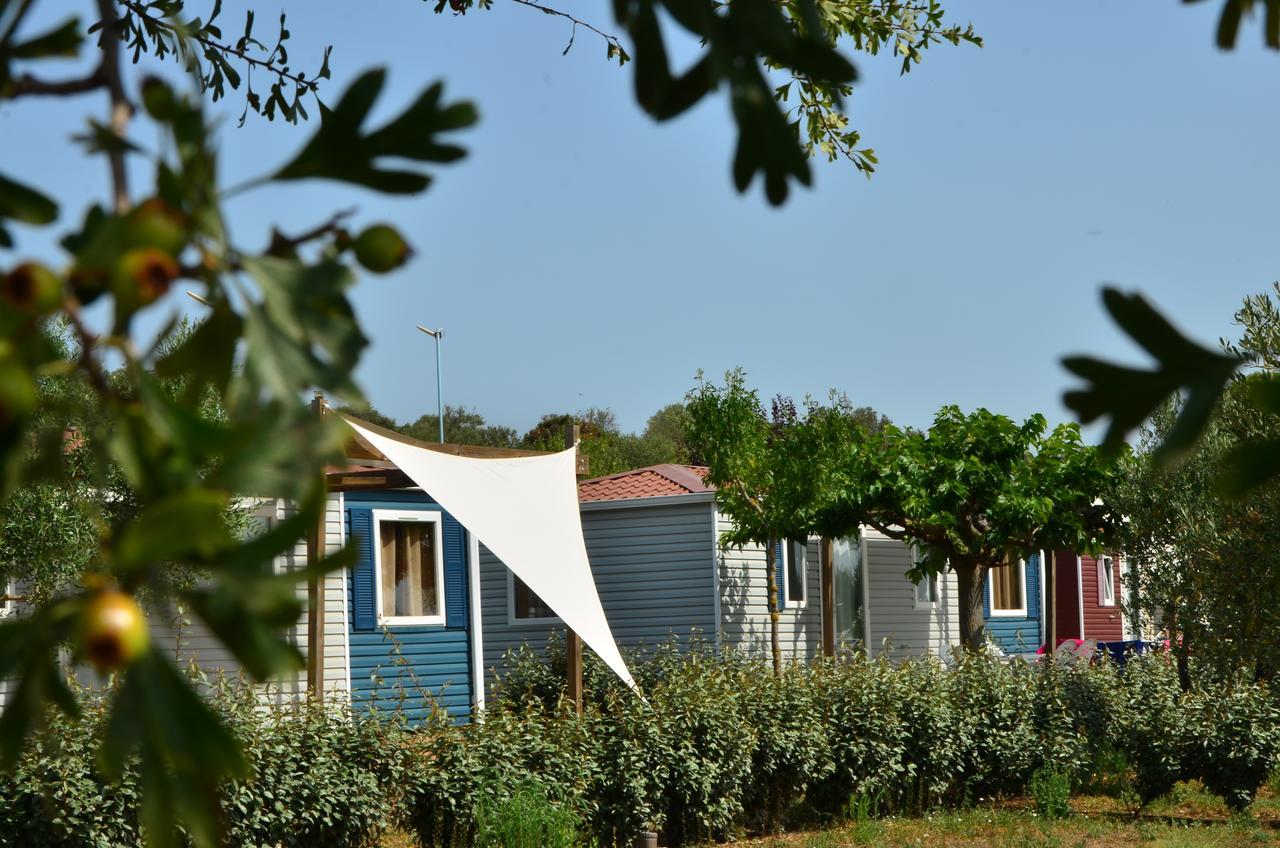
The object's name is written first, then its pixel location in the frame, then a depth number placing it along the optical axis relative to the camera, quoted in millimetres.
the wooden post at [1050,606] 21391
